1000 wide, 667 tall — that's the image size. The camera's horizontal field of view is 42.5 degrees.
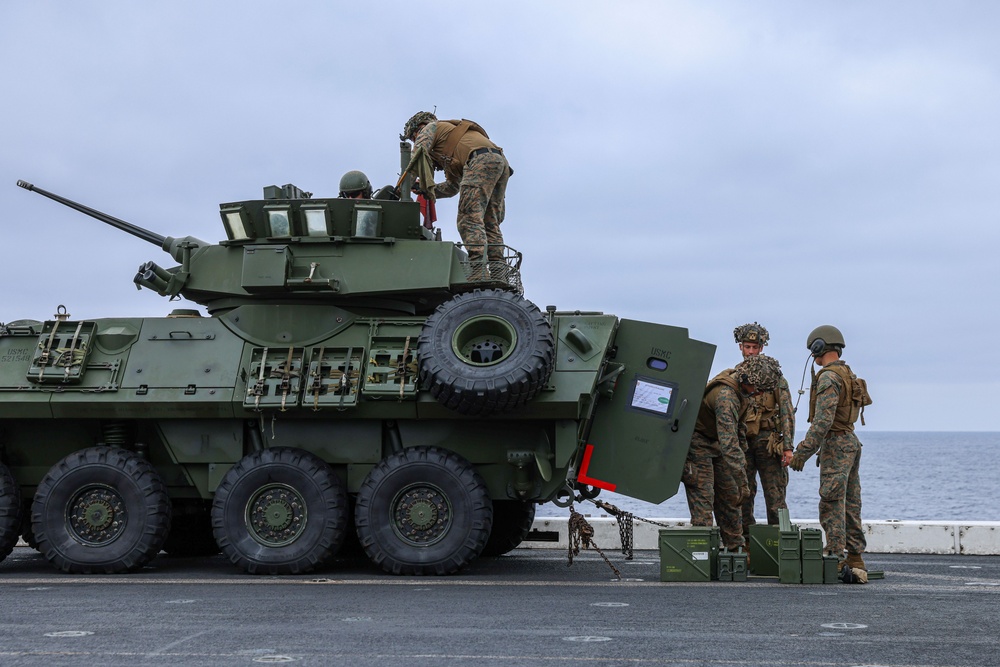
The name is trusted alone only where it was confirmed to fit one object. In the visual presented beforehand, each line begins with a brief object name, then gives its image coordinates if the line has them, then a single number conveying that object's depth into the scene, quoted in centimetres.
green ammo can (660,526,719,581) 1109
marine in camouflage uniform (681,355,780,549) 1177
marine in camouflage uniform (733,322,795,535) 1234
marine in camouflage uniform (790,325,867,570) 1087
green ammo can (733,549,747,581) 1122
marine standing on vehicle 1268
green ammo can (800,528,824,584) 1087
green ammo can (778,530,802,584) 1088
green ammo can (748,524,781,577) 1162
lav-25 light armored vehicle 1152
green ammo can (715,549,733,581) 1123
